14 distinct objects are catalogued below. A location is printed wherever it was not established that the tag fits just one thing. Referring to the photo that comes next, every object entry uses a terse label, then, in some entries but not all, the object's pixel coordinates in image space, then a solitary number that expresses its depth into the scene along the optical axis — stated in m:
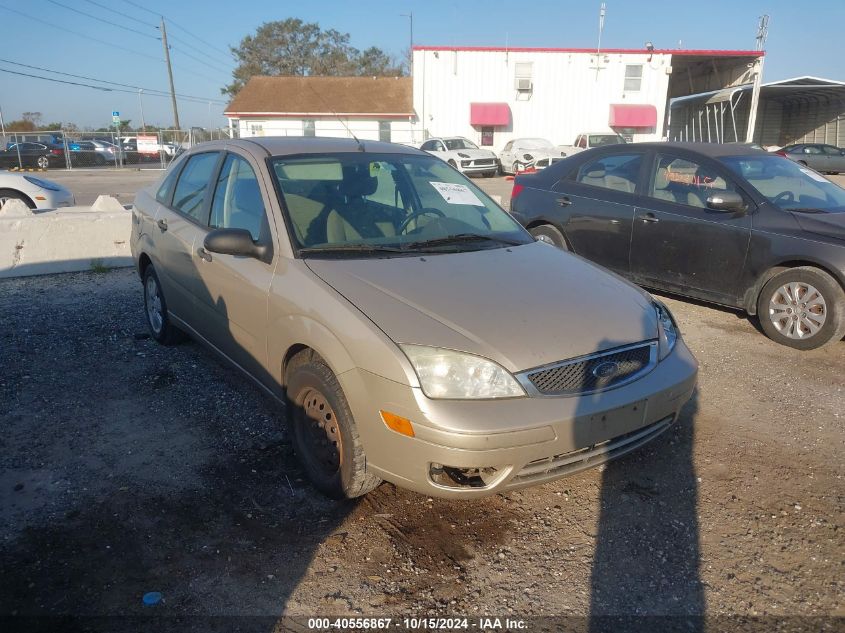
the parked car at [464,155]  26.06
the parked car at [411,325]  2.63
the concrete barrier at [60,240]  7.49
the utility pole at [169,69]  40.17
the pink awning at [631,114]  33.75
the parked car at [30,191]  10.39
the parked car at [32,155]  29.44
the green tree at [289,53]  60.34
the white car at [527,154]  26.44
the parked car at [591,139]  26.92
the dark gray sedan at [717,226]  5.18
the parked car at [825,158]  28.47
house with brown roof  34.97
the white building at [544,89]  33.31
